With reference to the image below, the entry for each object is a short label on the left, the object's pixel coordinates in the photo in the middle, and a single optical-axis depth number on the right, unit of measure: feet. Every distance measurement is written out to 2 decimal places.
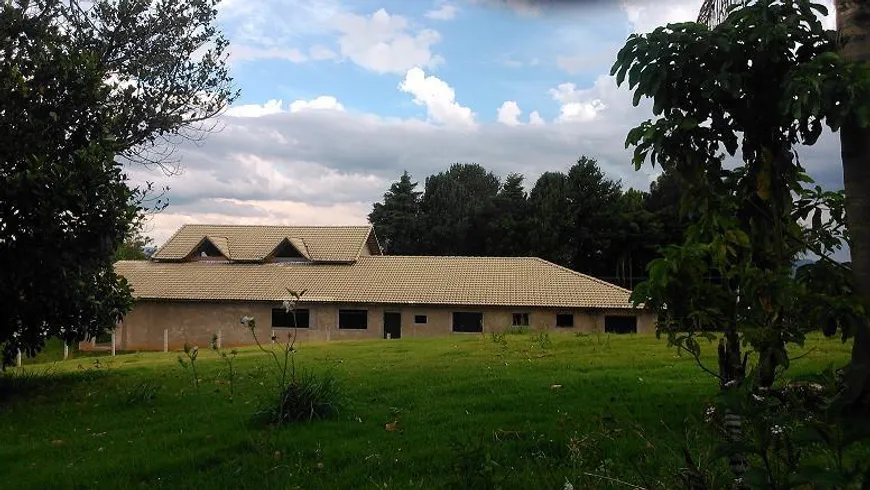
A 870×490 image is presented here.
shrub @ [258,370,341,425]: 25.22
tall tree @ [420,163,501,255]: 183.83
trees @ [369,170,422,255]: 192.75
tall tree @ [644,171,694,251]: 151.74
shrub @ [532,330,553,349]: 56.36
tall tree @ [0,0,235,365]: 32.19
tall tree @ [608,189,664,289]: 153.38
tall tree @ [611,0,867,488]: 10.75
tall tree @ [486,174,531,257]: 170.30
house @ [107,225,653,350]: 107.14
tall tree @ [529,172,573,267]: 161.48
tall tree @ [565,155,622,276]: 159.02
